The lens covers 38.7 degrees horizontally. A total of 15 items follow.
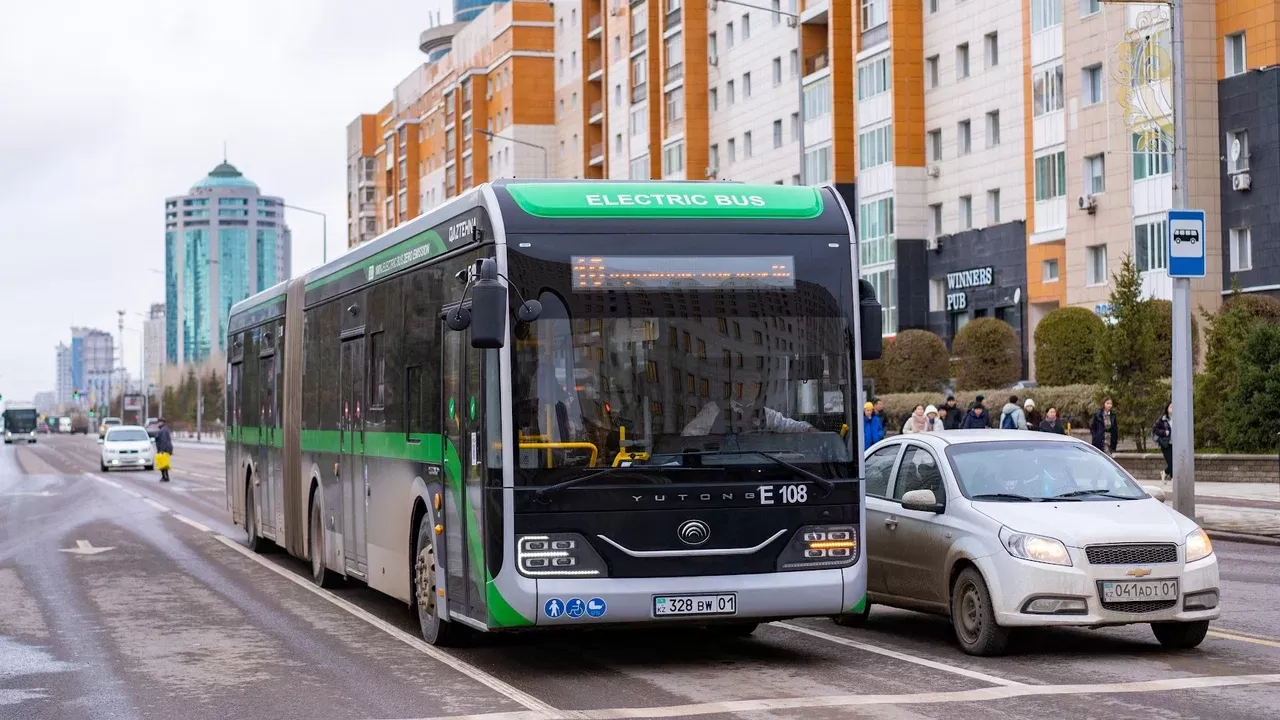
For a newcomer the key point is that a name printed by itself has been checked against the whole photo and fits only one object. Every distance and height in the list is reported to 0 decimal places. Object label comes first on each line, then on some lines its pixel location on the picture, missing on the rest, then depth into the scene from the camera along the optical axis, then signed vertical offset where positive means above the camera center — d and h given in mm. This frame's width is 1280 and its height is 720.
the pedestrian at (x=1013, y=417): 28812 -282
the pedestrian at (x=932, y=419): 29650 -300
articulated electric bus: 10766 -3
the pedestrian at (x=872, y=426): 27062 -362
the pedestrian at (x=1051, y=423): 30953 -418
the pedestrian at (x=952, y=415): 30688 -261
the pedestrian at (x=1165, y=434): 35250 -729
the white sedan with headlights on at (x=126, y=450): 60938 -1178
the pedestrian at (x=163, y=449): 49906 -975
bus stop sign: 22125 +1848
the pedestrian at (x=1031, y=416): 32266 -314
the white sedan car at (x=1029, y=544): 11117 -921
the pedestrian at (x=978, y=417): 28344 -267
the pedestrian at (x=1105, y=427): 35844 -588
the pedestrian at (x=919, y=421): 29625 -327
